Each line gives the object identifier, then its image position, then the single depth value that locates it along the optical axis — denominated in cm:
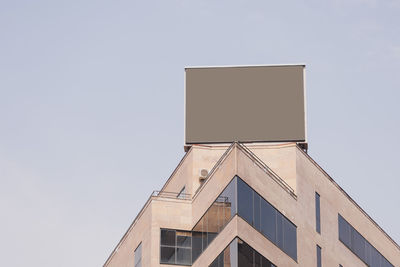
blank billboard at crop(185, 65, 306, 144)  9325
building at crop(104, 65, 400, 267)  8300
